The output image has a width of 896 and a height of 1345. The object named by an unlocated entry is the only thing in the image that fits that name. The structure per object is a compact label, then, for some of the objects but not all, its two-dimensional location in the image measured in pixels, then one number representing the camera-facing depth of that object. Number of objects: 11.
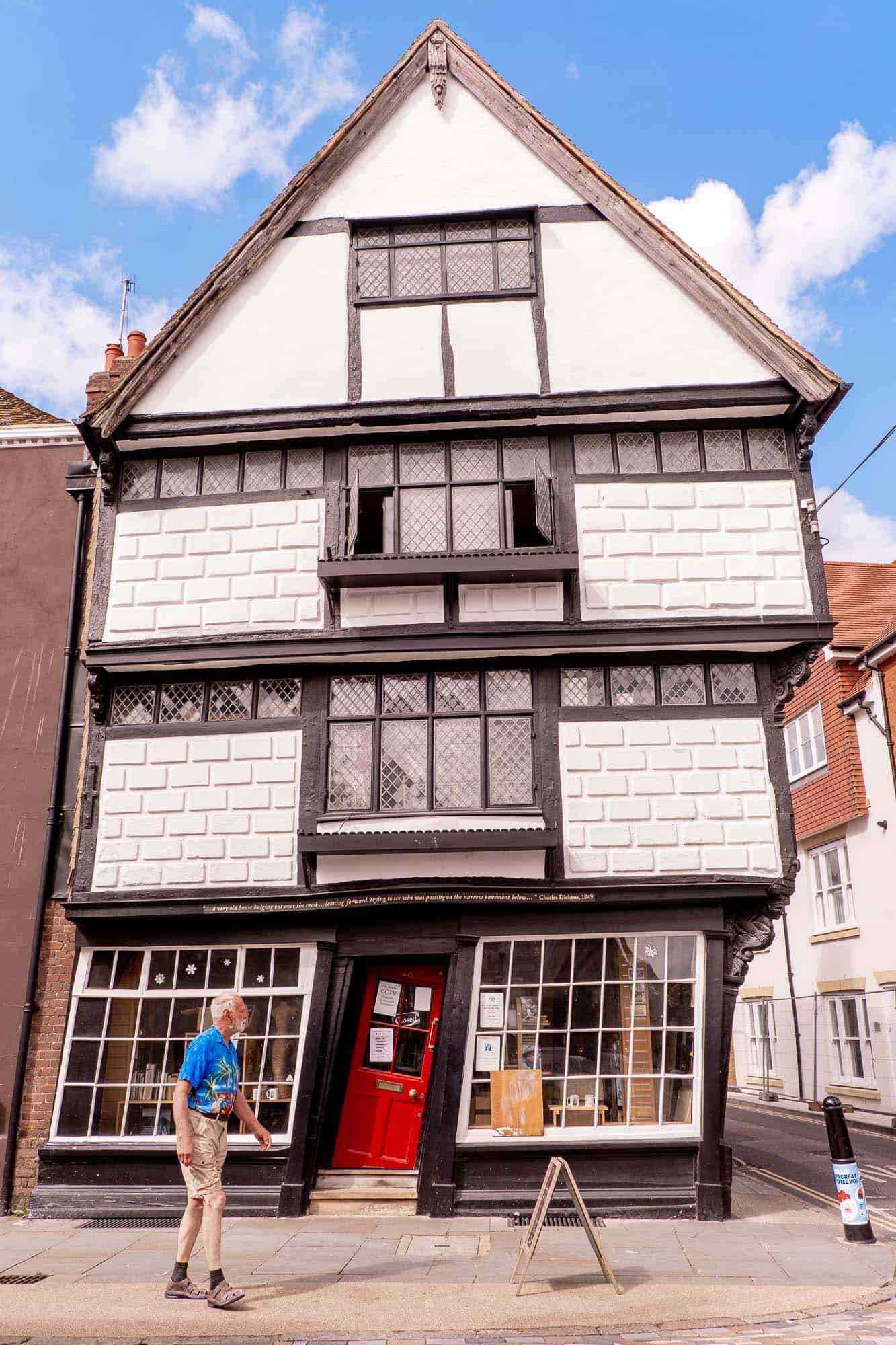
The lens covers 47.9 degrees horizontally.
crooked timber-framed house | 10.32
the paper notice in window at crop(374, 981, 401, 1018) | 11.26
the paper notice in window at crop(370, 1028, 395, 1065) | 11.18
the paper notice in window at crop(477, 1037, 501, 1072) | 10.30
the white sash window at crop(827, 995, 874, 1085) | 19.84
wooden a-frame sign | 6.91
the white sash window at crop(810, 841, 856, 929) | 21.19
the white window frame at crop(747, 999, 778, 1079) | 25.11
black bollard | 8.43
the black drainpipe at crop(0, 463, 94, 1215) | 10.63
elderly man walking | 6.65
